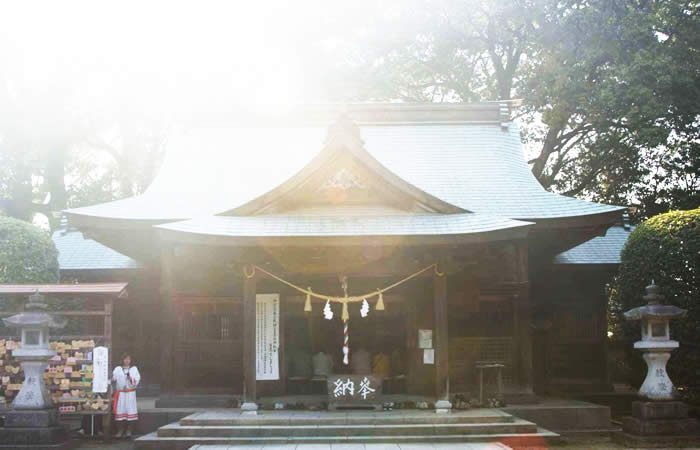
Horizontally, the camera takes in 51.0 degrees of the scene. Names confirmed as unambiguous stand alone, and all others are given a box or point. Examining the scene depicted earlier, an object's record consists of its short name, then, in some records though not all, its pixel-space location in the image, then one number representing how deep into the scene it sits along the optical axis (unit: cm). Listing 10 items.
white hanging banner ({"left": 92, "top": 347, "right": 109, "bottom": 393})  1327
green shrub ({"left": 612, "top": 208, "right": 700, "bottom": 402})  1429
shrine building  1350
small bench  1414
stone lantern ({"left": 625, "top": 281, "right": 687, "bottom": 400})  1317
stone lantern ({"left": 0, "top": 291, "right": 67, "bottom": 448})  1241
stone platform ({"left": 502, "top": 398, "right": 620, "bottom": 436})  1389
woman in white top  1349
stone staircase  1201
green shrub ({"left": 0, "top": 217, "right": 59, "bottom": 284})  1600
